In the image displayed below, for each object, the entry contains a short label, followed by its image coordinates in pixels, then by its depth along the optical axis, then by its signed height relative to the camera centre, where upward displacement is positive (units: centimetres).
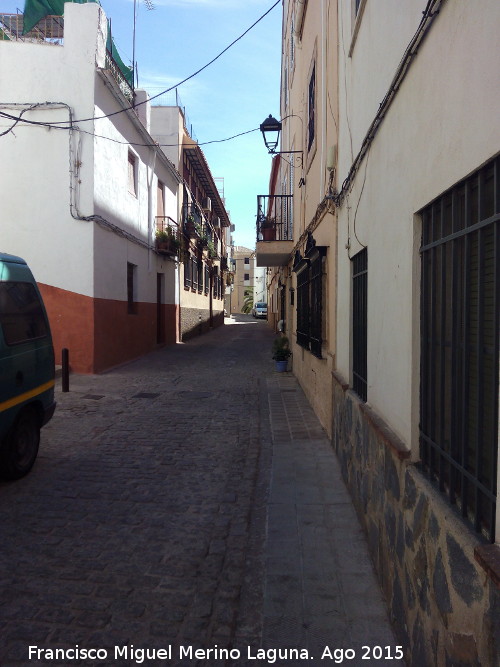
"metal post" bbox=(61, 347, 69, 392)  1029 -105
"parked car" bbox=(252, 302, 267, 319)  5493 +80
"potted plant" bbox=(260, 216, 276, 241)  1407 +240
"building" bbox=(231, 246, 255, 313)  8256 +588
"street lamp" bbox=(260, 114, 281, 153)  1010 +368
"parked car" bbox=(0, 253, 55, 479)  483 -51
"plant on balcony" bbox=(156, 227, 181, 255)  1791 +262
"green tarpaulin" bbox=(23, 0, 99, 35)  1318 +770
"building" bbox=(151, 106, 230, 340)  2197 +494
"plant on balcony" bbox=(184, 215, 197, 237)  2208 +385
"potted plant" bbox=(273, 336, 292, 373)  1348 -95
